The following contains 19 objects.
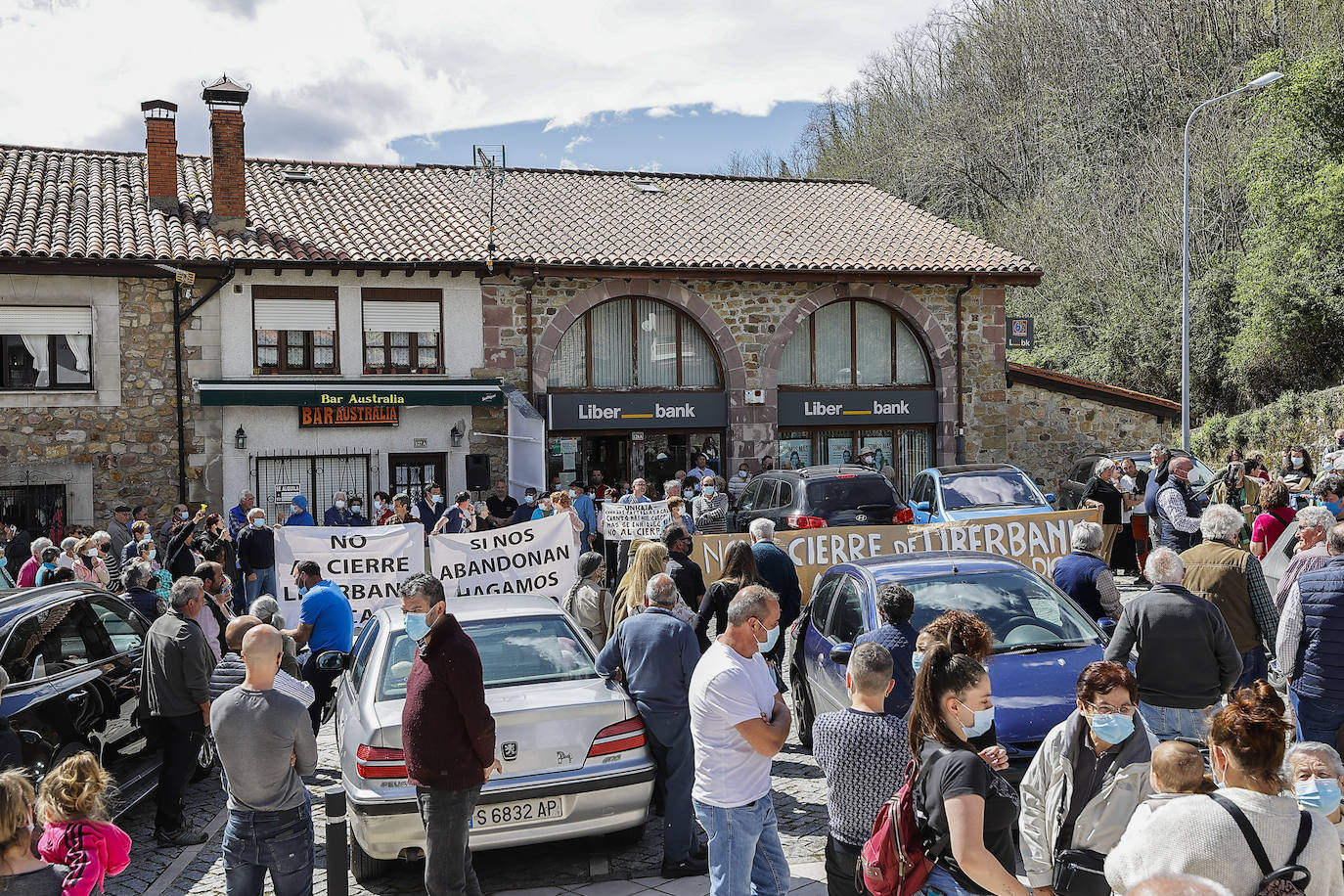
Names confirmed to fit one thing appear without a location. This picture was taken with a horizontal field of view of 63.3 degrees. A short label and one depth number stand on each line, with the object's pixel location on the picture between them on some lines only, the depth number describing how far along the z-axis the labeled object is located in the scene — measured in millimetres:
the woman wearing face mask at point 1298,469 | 14227
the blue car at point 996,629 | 6414
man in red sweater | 5191
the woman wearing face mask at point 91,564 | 11309
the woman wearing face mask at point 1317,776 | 3533
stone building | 18984
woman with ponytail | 3490
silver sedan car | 5840
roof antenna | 22359
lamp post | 21562
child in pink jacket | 3846
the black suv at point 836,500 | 14594
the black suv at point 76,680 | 6133
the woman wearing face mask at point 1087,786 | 4012
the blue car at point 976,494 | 14438
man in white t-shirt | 4777
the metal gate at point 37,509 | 18453
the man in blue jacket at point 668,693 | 6215
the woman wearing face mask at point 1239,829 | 3076
